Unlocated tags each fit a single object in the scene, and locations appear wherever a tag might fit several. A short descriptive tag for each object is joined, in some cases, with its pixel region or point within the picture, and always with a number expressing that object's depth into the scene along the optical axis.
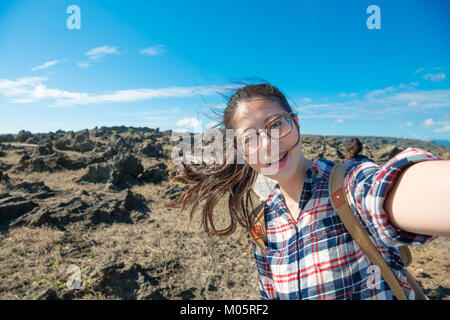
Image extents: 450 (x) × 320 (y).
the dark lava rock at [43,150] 13.22
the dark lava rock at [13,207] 5.76
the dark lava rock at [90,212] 5.66
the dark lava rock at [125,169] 9.81
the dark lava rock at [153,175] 10.79
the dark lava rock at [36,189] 7.34
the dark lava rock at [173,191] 8.54
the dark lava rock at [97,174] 9.88
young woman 0.71
